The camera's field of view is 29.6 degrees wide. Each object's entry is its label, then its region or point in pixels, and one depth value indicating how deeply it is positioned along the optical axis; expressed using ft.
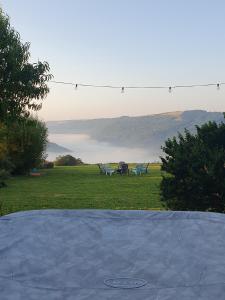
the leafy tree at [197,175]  31.91
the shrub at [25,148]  107.04
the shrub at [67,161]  161.78
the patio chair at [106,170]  100.63
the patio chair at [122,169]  102.83
